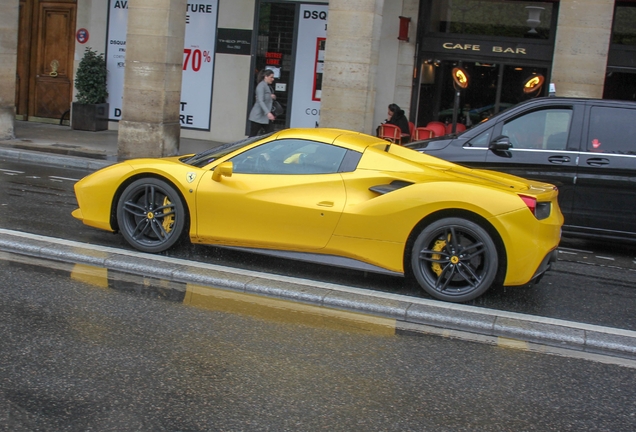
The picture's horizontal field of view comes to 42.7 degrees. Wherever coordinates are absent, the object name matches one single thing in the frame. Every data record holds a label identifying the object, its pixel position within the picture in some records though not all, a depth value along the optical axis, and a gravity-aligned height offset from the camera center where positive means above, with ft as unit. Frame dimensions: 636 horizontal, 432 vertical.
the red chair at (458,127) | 56.60 -0.74
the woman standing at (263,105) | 47.57 -0.27
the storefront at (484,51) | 55.83 +4.70
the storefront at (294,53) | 61.62 +3.76
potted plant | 64.95 -0.63
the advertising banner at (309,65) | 61.46 +2.95
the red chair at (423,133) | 51.80 -1.21
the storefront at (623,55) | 53.42 +4.99
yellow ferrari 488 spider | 21.68 -2.86
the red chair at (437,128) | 54.29 -0.83
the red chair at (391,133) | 49.80 -1.31
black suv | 30.71 -1.11
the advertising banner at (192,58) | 64.59 +2.69
